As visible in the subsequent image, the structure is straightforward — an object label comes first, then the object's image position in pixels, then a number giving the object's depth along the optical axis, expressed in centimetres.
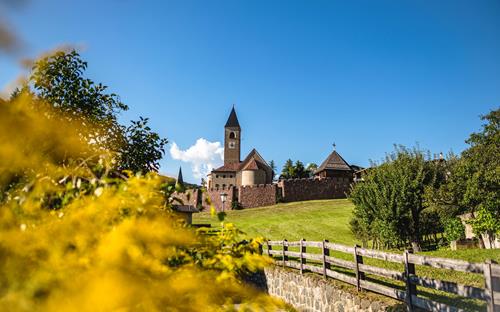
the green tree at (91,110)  432
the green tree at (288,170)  6519
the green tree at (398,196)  1644
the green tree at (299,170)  6544
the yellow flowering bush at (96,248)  147
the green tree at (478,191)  1485
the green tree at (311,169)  6953
